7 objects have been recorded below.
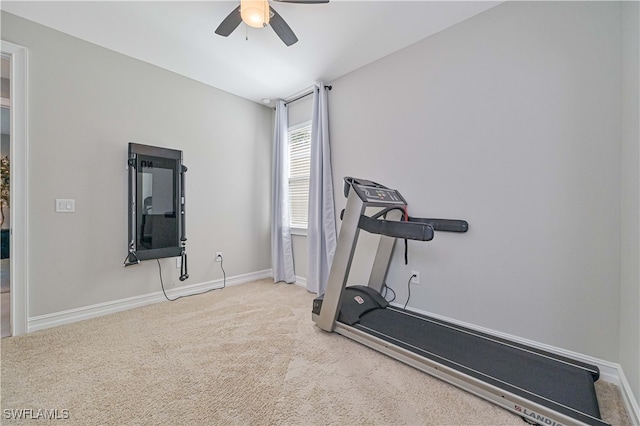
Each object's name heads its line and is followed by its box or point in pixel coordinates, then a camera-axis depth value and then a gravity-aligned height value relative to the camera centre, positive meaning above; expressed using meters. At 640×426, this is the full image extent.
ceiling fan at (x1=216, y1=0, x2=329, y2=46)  1.85 +1.45
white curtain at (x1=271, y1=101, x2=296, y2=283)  3.80 +0.17
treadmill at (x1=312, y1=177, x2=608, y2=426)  1.34 -0.93
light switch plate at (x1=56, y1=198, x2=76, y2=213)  2.44 +0.06
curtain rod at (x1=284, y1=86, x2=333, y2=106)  3.35 +1.62
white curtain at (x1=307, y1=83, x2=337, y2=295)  3.22 +0.12
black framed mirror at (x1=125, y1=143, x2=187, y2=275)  2.80 +0.09
